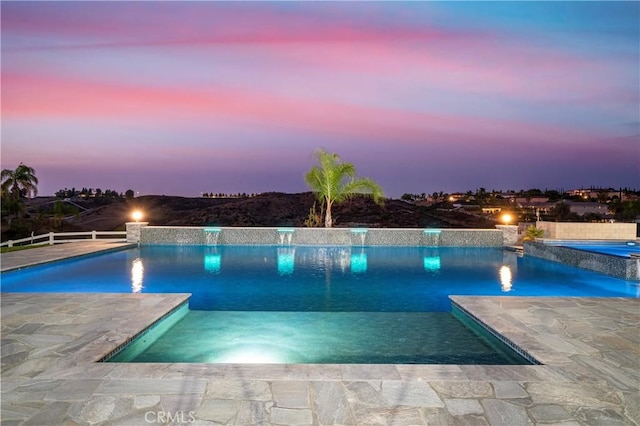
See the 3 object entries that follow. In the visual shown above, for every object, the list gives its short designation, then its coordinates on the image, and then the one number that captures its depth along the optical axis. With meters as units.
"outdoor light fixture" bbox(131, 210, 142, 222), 16.38
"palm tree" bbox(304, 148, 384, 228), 17.91
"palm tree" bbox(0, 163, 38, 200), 23.61
